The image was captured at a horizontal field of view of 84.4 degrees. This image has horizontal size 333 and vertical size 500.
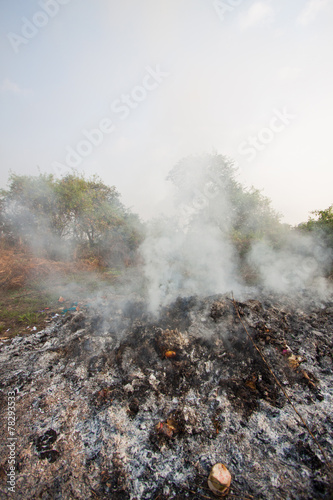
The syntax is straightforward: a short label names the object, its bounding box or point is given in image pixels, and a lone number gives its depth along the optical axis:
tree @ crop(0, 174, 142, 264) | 11.25
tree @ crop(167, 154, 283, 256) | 13.33
